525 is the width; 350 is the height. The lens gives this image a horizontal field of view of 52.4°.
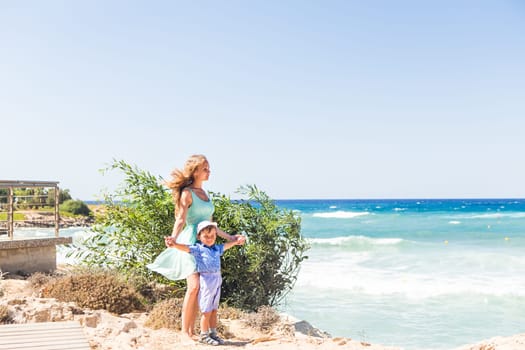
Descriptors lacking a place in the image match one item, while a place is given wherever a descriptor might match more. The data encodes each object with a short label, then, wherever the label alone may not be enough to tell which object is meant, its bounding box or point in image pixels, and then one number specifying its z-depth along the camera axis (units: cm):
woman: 537
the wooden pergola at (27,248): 1018
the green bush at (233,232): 764
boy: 527
